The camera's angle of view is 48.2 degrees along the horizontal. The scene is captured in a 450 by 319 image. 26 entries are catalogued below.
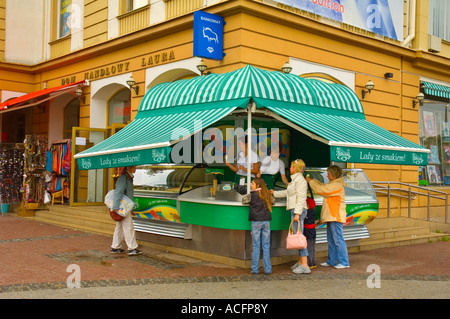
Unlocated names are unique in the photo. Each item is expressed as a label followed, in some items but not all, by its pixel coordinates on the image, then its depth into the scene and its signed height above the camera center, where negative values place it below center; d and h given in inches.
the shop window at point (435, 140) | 639.1 +51.4
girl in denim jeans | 312.5 -28.4
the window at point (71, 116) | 679.1 +78.3
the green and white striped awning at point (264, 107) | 320.8 +43.1
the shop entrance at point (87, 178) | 578.9 -4.6
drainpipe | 578.2 +180.8
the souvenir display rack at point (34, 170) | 587.2 +3.9
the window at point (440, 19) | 630.5 +204.3
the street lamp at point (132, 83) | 524.5 +95.9
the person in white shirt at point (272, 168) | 379.8 +6.6
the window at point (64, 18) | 658.2 +208.0
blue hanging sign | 412.8 +117.6
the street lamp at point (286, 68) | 432.8 +93.7
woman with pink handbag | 314.3 -16.8
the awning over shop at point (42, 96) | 600.4 +94.5
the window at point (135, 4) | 533.3 +184.8
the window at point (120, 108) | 591.2 +80.2
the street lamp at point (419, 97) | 580.4 +94.3
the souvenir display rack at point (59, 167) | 594.9 +7.9
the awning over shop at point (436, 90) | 607.5 +109.9
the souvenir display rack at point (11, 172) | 641.0 +1.2
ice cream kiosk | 326.6 +19.9
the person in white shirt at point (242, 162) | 364.2 +10.2
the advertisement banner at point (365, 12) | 469.6 +166.2
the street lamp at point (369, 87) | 517.0 +94.3
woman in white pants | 369.7 -36.0
